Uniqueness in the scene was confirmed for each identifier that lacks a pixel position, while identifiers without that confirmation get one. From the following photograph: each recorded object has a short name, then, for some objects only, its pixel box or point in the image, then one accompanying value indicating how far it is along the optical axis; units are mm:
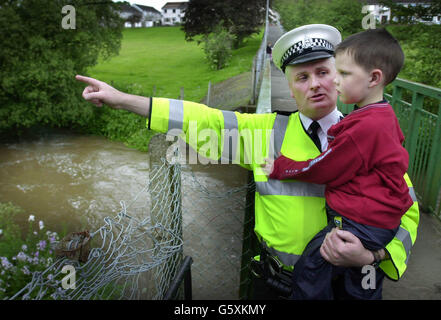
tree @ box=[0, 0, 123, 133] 13578
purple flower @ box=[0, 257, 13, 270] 4023
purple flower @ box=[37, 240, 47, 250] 4500
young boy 1585
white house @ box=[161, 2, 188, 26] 109938
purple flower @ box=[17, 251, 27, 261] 4146
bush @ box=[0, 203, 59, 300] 4152
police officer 1821
